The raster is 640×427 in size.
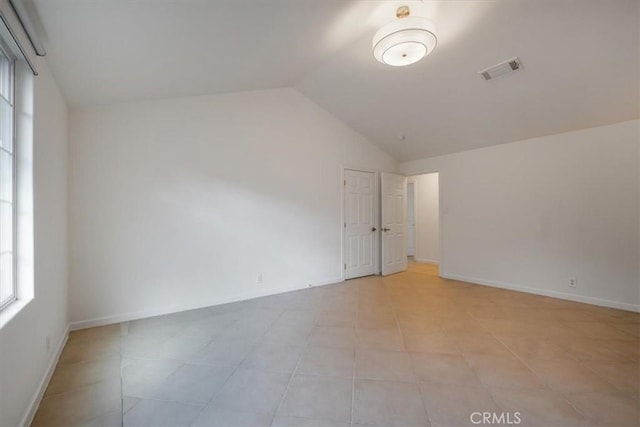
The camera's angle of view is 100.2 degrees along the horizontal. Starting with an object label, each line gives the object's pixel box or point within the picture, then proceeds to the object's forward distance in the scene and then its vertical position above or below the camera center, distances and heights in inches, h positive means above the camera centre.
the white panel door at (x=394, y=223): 203.8 -7.1
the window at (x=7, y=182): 60.7 +8.4
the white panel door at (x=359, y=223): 188.2 -6.3
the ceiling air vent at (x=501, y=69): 108.0 +60.7
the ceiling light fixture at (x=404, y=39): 85.4 +58.0
